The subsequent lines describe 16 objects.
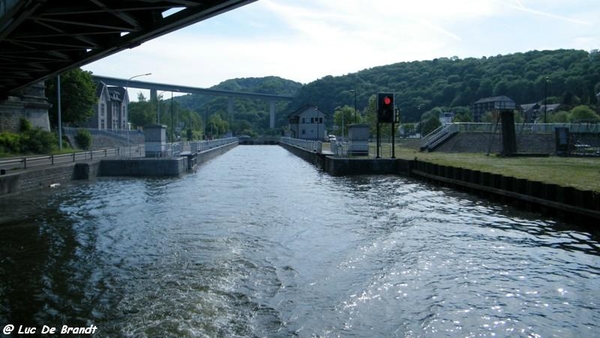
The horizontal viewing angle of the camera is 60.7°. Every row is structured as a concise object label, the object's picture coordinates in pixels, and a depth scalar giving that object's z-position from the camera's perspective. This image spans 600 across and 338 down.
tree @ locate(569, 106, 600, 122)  93.62
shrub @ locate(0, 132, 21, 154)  41.78
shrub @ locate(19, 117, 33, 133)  48.97
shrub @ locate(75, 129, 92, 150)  58.72
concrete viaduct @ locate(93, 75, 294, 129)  152.59
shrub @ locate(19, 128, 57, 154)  45.50
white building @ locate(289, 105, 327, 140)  117.44
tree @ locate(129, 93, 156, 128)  120.36
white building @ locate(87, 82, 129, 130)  94.69
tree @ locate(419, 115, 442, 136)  93.19
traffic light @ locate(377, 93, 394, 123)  37.38
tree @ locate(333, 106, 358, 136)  96.94
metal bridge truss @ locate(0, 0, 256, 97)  17.59
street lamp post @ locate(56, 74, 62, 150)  46.04
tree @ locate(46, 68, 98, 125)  63.69
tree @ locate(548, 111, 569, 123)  96.81
